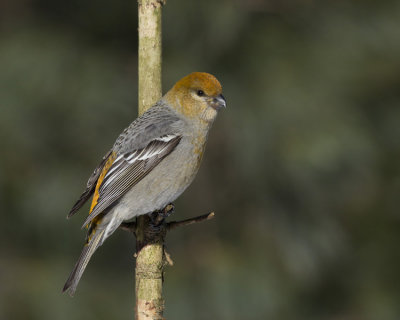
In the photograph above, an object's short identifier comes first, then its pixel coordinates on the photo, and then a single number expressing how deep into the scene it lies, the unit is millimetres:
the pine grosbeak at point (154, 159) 7562
